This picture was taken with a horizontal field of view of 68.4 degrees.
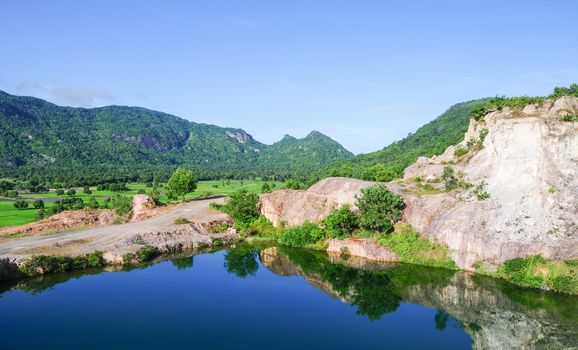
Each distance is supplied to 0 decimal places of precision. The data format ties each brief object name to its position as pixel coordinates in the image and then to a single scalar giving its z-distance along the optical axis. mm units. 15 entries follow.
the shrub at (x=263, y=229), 67375
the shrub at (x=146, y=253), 54375
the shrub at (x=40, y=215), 77375
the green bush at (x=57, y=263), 46697
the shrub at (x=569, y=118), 53062
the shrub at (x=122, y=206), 74500
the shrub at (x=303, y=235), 61688
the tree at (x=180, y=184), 87250
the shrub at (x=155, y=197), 83662
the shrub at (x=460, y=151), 74438
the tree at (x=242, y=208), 69438
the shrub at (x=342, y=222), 58250
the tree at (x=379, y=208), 55969
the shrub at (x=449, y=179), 59219
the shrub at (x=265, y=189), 105188
